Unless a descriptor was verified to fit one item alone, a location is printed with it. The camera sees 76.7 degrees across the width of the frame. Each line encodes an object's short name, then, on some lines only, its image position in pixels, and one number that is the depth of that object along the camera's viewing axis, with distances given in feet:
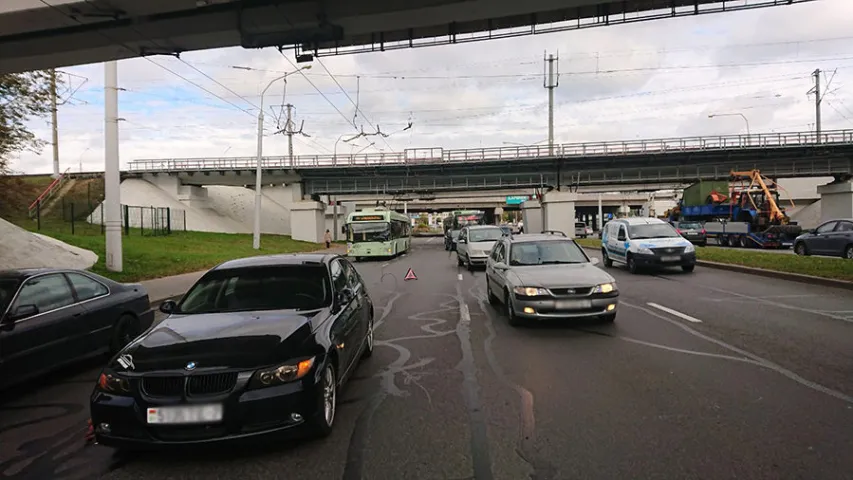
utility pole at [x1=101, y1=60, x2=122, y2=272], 56.49
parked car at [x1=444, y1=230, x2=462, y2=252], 120.67
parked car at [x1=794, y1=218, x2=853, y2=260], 62.54
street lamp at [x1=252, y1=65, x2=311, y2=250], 100.63
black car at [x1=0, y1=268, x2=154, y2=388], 18.06
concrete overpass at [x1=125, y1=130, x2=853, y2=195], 147.13
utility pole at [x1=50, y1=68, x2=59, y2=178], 128.57
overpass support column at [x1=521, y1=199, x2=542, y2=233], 188.96
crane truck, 94.68
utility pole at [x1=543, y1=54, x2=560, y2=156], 159.84
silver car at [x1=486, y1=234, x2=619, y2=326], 26.40
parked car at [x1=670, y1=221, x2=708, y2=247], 107.14
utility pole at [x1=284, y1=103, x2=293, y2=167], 160.31
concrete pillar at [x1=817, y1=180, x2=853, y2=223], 148.15
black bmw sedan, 11.95
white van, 53.78
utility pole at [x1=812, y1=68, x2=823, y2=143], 160.88
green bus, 99.19
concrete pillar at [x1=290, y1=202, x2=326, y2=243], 175.52
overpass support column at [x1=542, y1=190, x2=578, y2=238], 163.84
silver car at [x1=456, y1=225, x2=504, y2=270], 66.90
